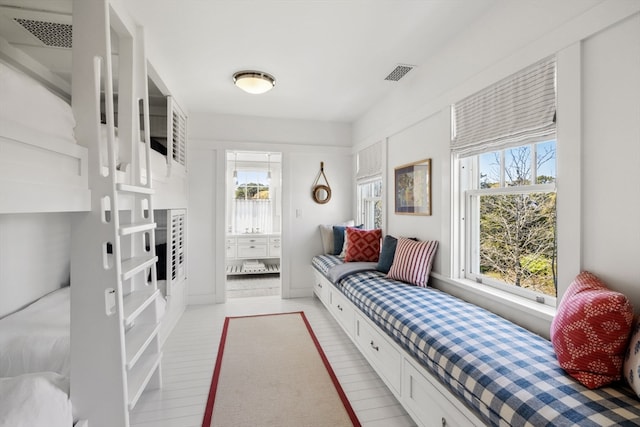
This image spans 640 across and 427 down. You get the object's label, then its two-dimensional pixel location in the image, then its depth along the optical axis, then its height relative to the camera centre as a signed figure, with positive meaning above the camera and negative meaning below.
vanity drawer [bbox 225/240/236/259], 5.66 -0.75
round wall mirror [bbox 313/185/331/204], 4.42 +0.25
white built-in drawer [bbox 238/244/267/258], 5.70 -0.77
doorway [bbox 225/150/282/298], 5.68 -0.12
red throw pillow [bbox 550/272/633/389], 1.08 -0.49
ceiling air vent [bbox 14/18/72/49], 2.00 +1.30
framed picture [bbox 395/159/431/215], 2.68 +0.22
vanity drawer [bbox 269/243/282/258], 5.84 -0.78
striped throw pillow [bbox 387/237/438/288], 2.49 -0.46
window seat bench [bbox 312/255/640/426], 0.99 -0.66
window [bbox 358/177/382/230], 4.01 +0.10
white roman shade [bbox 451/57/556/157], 1.61 +0.61
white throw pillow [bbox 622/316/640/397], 1.01 -0.55
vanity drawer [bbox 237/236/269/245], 5.70 -0.57
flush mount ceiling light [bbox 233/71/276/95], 2.87 +1.29
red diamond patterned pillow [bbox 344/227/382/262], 3.48 -0.43
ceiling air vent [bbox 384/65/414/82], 2.74 +1.33
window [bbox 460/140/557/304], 1.74 -0.07
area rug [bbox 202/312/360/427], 1.82 -1.28
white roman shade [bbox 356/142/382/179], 3.70 +0.66
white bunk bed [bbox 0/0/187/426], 1.05 -0.18
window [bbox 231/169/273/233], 5.98 +0.17
